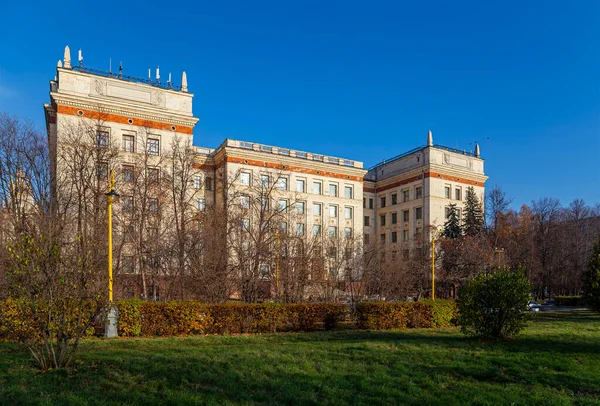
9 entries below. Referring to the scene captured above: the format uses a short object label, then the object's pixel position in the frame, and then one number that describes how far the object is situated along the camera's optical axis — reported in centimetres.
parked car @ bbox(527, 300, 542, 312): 3532
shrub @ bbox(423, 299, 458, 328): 1889
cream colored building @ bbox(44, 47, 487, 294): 3803
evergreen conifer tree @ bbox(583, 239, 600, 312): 2222
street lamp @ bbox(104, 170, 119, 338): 1414
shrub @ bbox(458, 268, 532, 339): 1392
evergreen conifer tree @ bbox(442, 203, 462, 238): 4597
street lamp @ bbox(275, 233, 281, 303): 2453
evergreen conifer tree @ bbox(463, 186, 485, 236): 4409
